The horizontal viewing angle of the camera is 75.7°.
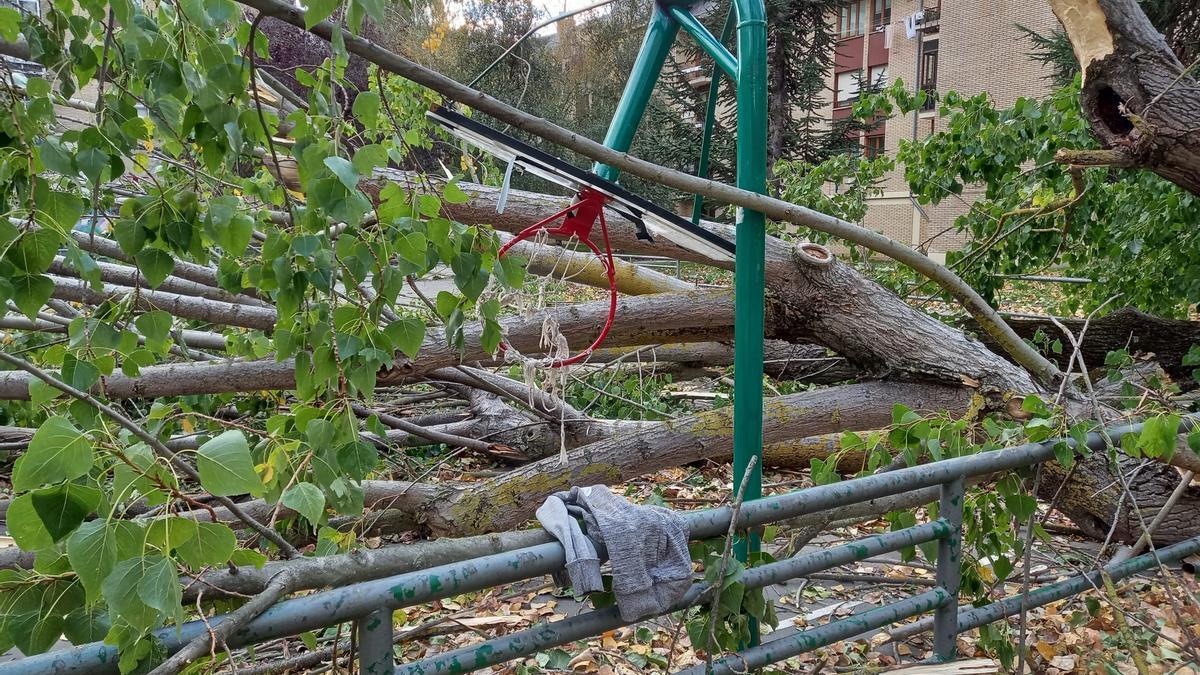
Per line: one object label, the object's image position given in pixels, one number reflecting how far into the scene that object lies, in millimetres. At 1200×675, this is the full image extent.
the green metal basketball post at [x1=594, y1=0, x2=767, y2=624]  2217
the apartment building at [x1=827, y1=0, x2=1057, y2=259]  20422
